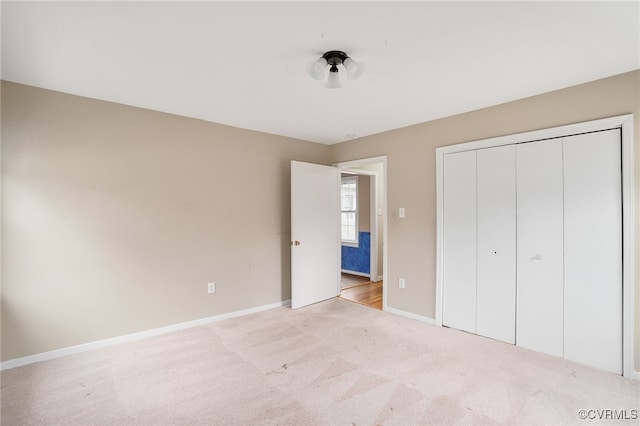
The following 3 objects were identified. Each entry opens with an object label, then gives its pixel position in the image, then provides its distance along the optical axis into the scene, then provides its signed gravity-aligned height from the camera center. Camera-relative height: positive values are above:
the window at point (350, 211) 6.13 +0.12
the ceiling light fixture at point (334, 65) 2.04 +1.04
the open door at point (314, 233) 4.05 -0.23
